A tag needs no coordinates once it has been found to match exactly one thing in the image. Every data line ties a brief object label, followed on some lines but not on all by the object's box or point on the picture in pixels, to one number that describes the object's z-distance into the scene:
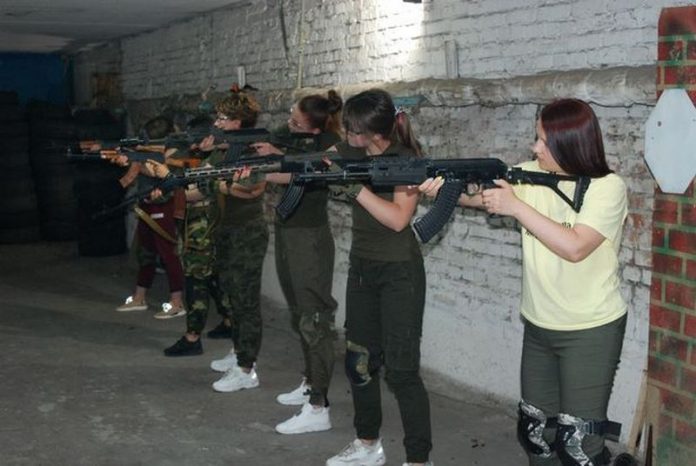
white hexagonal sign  3.75
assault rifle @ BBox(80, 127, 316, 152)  4.85
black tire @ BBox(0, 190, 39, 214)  11.49
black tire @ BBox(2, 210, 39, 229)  11.51
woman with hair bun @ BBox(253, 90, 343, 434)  4.76
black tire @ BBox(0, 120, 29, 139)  11.59
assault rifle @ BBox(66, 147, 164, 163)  6.03
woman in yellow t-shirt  3.08
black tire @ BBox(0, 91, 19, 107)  11.87
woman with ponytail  3.86
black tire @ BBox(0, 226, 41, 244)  11.53
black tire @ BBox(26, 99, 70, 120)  11.72
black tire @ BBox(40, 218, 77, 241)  11.63
